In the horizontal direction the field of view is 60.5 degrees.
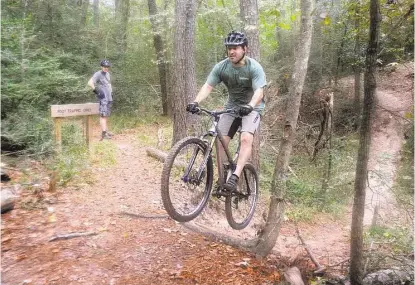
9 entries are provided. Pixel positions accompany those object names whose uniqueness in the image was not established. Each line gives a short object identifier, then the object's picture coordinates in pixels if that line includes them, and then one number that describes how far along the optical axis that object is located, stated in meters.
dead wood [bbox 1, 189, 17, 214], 4.92
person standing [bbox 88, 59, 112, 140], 11.12
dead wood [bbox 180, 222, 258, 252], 5.75
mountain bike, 4.46
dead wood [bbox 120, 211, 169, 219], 5.81
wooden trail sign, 7.30
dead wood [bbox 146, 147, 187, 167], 9.08
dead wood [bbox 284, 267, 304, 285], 5.34
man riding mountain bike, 4.93
